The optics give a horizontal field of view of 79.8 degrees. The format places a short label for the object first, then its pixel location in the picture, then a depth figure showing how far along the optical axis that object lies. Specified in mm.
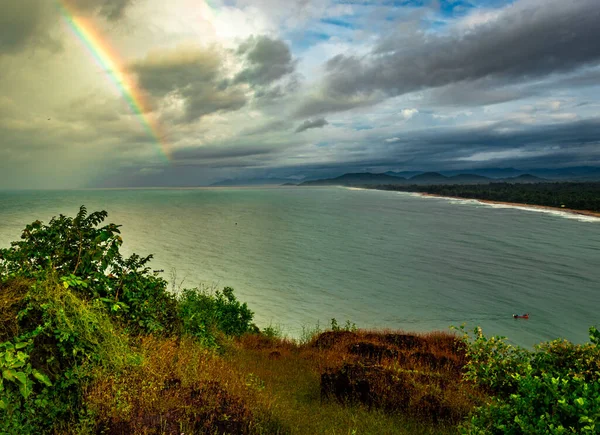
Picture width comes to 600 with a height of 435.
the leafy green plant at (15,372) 5375
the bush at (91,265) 8508
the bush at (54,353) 5879
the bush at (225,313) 17580
